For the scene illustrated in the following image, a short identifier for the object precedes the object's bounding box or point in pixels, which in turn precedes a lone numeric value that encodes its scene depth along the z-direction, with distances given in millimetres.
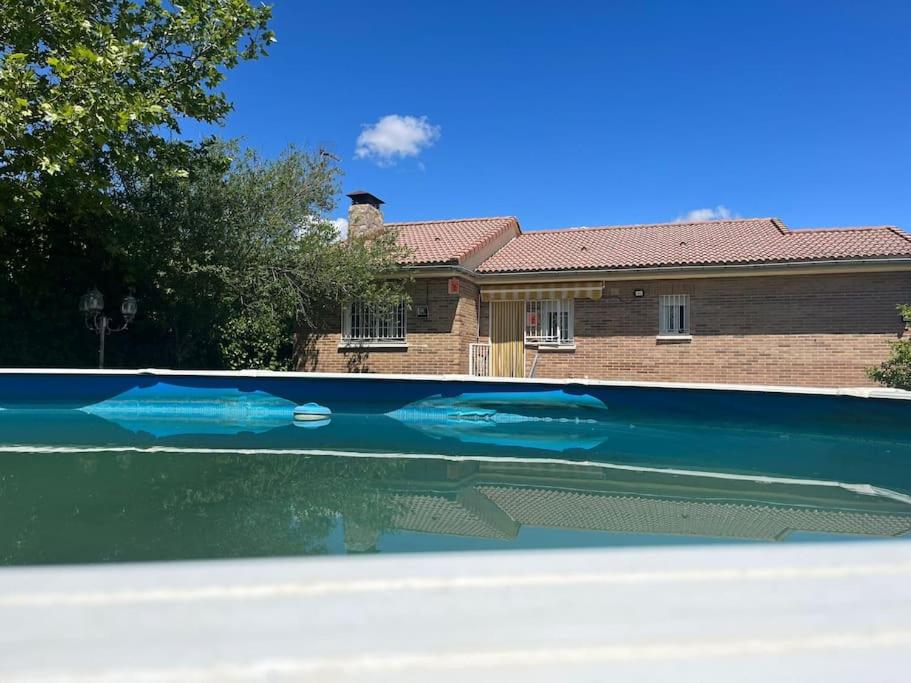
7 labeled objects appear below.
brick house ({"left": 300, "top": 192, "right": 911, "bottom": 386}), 18891
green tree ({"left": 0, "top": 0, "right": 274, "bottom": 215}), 11961
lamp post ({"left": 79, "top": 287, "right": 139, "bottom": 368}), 18234
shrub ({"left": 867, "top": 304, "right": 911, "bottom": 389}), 17156
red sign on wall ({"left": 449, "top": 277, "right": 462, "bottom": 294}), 21172
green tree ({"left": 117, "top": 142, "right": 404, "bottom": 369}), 17688
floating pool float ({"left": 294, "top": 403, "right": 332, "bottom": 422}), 14617
